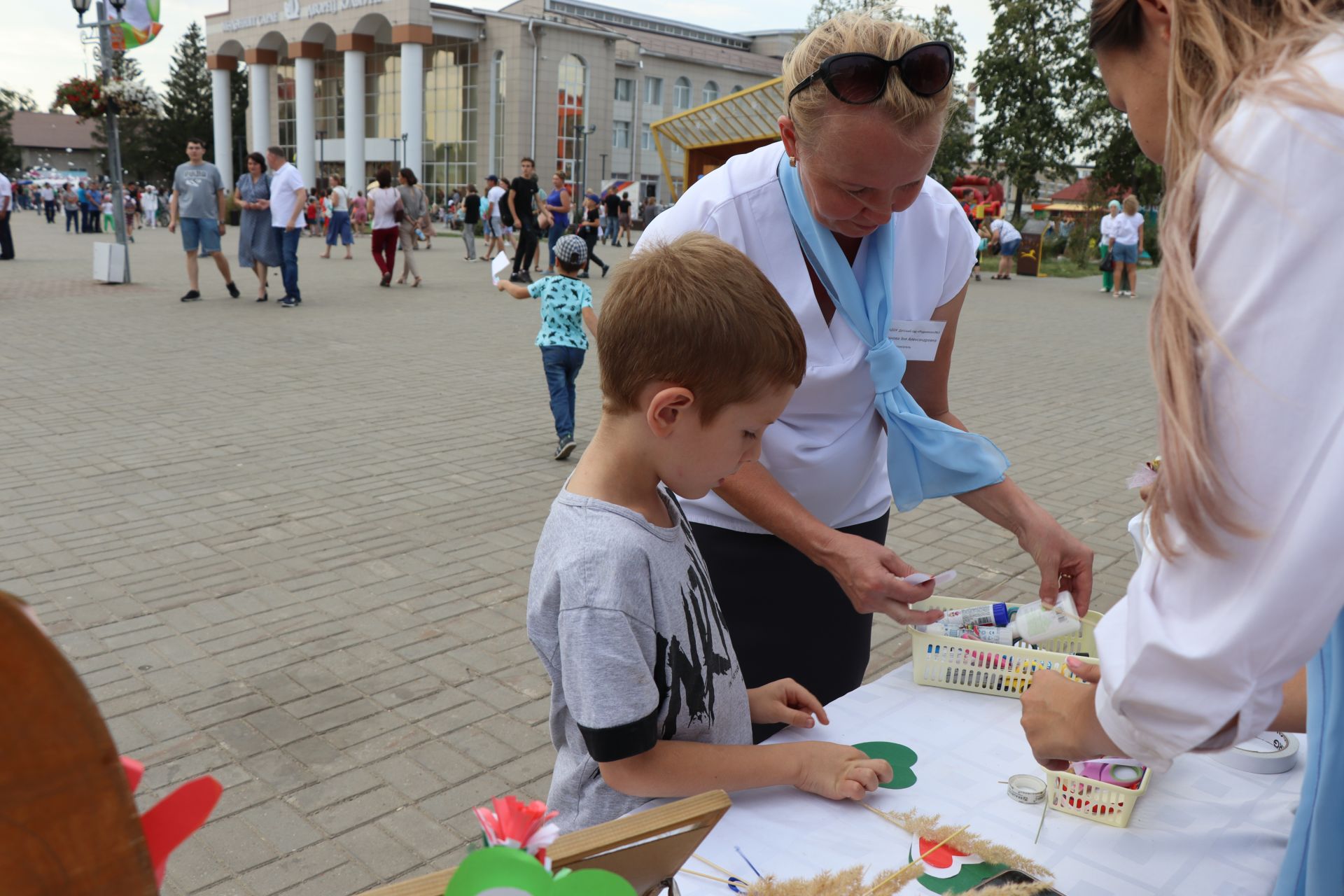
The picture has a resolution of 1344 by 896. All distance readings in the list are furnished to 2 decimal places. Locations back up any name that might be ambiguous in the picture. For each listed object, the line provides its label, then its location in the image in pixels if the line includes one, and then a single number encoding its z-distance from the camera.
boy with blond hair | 1.29
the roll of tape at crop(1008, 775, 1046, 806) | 1.46
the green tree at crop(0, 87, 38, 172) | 72.31
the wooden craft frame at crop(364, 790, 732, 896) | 0.88
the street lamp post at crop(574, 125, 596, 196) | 47.19
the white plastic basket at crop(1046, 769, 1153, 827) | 1.41
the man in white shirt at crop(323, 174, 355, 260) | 20.33
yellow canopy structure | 13.77
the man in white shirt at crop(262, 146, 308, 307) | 11.52
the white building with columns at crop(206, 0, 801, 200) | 48.66
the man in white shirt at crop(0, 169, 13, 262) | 15.96
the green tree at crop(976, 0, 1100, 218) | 30.61
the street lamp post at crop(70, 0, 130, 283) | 13.76
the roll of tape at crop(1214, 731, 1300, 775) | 1.59
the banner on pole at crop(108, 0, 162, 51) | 14.12
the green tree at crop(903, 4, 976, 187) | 33.81
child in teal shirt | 6.15
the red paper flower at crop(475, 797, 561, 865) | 0.73
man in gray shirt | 11.49
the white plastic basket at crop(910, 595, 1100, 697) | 1.77
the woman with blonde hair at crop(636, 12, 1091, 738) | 1.67
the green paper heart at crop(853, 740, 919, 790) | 1.50
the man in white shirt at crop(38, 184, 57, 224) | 35.03
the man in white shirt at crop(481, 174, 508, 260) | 19.78
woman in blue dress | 11.52
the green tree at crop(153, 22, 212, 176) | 70.00
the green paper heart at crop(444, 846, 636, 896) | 0.67
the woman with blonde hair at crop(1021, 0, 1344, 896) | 0.71
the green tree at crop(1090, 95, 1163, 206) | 29.05
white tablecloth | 1.32
